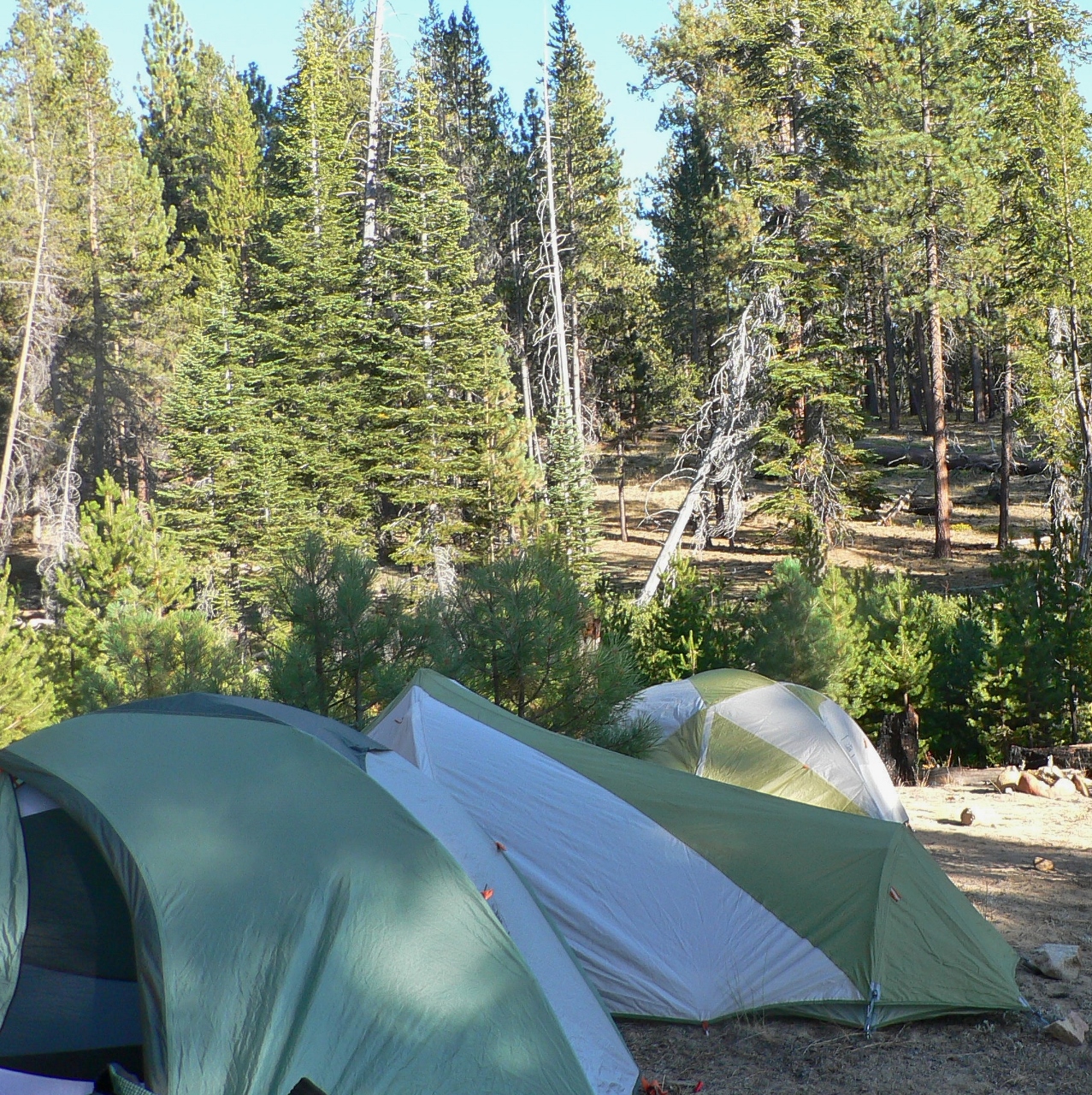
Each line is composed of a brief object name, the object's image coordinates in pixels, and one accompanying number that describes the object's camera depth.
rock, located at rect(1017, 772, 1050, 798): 9.23
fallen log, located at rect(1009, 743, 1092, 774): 10.13
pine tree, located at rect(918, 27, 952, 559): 20.16
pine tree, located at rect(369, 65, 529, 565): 22.97
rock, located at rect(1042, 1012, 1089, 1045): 4.28
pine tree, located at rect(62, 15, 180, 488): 26.77
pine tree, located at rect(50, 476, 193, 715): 15.09
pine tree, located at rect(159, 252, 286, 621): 22.91
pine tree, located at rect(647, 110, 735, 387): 27.89
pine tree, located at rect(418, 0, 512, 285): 29.31
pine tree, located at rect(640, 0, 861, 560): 19.84
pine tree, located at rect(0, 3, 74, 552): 23.94
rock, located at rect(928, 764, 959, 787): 10.41
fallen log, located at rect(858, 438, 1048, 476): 29.20
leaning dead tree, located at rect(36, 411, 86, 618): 23.53
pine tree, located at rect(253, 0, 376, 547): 24.16
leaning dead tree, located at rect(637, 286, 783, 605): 20.00
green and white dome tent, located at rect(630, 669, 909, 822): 7.74
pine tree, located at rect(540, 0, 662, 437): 26.42
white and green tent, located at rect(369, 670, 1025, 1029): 4.55
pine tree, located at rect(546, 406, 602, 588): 22.45
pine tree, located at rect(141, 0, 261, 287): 28.69
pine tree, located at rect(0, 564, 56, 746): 11.81
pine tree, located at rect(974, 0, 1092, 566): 15.54
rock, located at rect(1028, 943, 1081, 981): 4.91
